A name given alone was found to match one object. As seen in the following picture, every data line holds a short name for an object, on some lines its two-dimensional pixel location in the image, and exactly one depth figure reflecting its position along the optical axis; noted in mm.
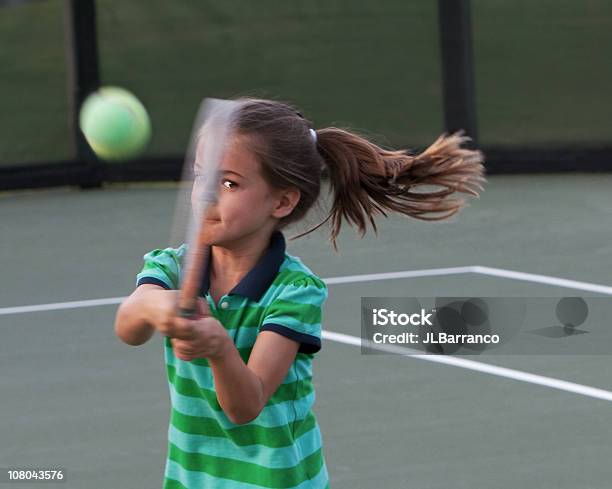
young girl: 4840
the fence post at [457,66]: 18781
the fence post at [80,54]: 18953
